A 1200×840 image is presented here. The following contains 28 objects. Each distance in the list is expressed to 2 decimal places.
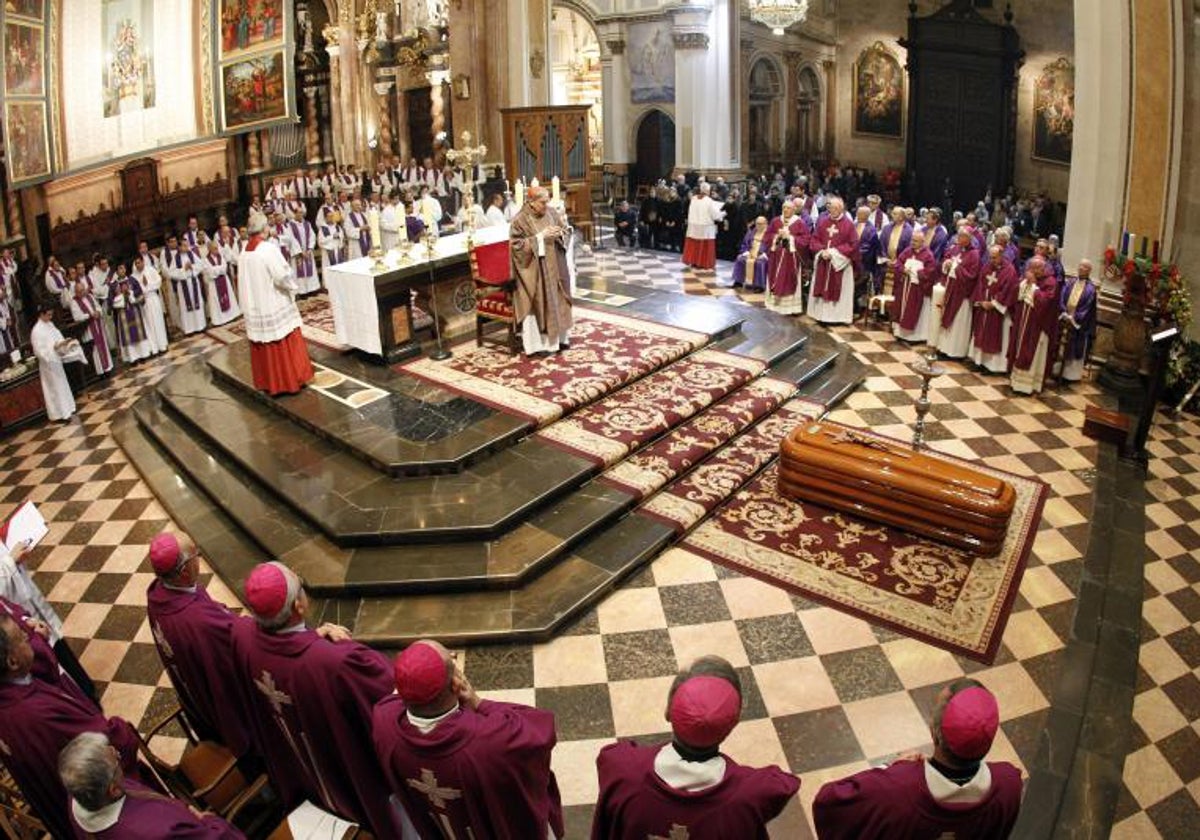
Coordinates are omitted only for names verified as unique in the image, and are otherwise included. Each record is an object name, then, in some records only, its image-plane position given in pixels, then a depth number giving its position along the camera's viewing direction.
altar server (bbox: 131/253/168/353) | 12.02
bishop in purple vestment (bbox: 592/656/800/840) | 2.61
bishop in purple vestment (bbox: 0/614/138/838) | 3.42
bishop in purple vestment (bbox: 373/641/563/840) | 2.91
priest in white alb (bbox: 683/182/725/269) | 14.35
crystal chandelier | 14.71
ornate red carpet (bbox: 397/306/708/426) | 8.23
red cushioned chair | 9.21
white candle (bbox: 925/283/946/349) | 10.33
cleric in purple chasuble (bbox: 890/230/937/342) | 10.60
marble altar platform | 6.00
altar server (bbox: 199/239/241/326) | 13.07
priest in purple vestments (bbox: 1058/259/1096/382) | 9.22
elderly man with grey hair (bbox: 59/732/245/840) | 2.66
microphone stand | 9.42
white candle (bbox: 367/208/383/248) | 8.71
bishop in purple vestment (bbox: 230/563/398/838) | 3.44
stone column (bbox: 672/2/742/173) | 18.12
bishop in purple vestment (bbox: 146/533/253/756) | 3.80
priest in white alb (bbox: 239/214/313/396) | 8.28
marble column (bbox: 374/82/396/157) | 22.27
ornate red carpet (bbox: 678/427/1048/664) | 5.74
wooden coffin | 6.31
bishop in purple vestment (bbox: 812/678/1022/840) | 2.64
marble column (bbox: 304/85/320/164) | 22.75
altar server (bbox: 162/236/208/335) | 12.70
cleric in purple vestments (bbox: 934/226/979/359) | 10.03
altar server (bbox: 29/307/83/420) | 9.59
